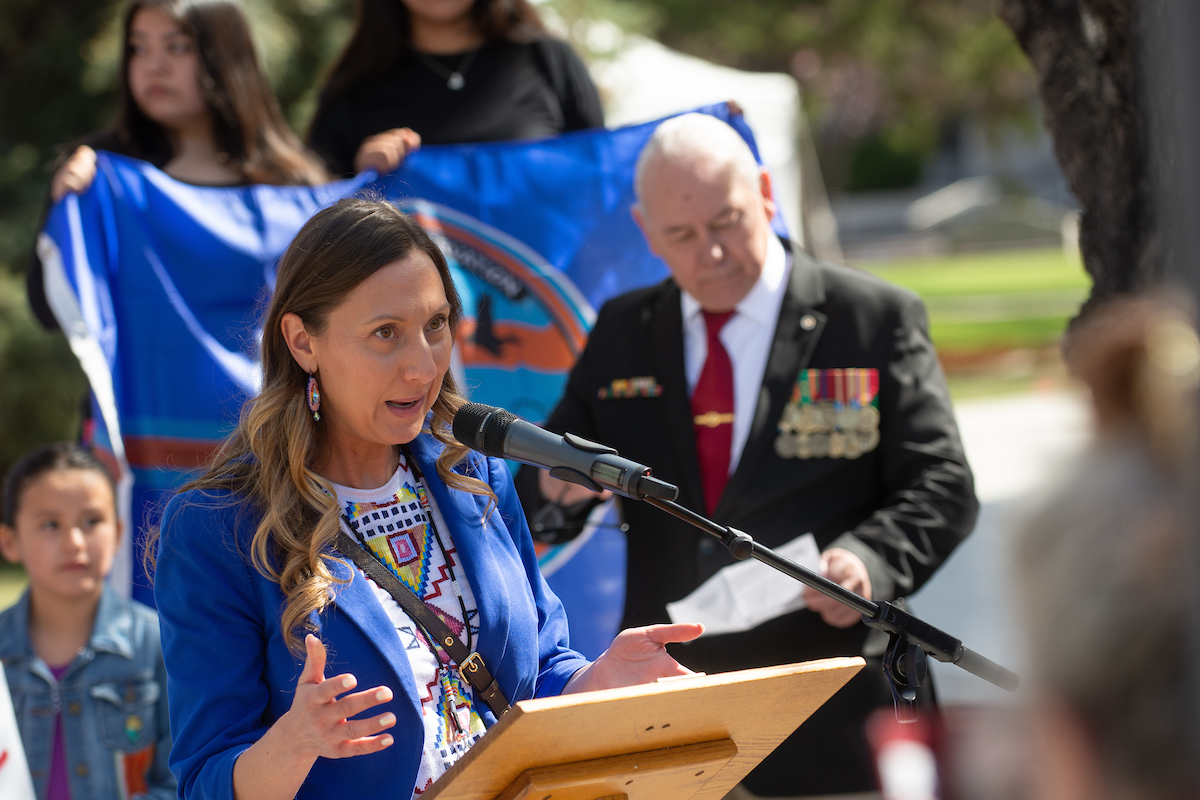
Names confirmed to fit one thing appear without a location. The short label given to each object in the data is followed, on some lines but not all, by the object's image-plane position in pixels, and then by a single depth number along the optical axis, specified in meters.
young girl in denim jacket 6.79
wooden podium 3.19
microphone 3.78
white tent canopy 18.39
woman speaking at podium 3.87
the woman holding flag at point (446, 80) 8.75
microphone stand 3.99
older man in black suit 6.34
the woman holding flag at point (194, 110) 8.23
